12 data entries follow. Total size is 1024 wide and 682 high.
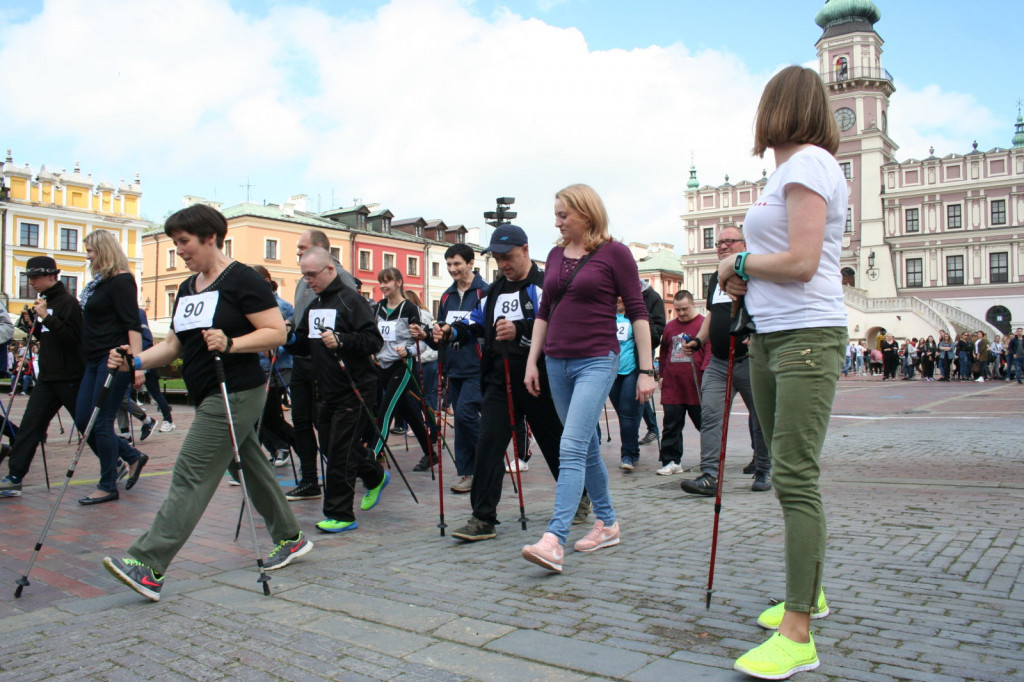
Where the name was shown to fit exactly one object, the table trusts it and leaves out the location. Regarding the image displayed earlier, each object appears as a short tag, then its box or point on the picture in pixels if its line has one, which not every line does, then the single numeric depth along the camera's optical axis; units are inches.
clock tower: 2667.3
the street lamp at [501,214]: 593.0
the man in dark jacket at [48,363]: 269.9
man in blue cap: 200.7
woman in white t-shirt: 118.1
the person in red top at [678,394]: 326.0
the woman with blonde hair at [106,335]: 258.4
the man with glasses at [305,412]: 271.9
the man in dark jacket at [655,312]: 356.2
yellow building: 2119.8
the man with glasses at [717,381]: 266.5
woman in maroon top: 177.3
